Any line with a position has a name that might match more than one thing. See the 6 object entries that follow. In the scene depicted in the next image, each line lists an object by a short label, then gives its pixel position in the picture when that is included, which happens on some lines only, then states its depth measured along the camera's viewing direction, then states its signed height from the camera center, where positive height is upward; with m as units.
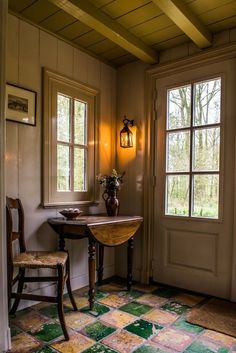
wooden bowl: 2.44 -0.38
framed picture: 2.21 +0.54
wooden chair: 1.91 -0.65
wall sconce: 3.03 +0.38
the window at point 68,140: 2.51 +0.29
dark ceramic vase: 2.76 -0.32
